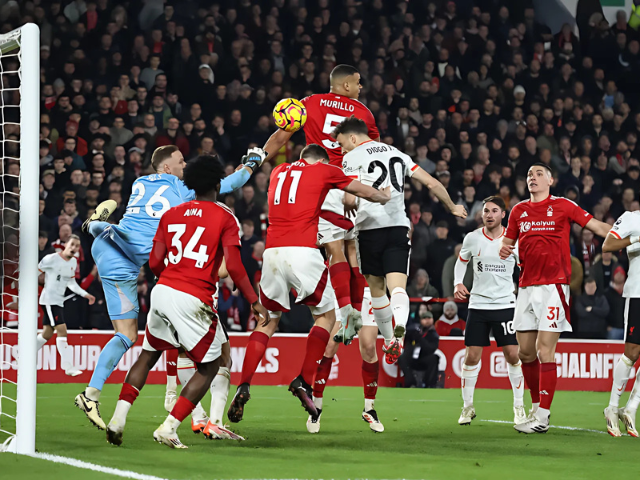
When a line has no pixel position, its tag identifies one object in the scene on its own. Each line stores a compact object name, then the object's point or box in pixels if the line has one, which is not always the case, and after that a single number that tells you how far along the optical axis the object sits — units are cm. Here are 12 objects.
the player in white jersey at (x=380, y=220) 1603
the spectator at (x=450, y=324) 3048
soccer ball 1700
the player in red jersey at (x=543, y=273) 1692
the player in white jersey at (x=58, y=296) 2714
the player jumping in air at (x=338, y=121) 1752
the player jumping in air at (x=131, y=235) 1573
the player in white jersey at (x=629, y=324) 1681
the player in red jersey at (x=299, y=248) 1461
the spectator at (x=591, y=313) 3116
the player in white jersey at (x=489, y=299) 1967
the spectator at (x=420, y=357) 2881
